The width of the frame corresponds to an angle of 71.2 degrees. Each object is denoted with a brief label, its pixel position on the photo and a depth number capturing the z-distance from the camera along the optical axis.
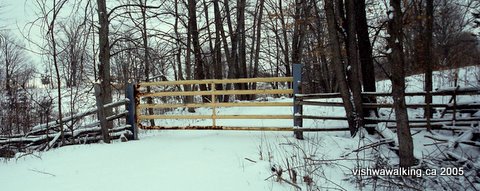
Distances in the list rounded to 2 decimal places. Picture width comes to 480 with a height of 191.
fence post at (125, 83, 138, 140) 8.10
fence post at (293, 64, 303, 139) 7.08
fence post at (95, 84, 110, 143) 7.55
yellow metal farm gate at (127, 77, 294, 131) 7.26
